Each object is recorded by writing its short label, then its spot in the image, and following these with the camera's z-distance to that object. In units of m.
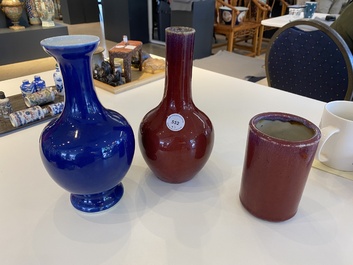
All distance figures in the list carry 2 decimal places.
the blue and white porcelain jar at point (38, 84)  0.80
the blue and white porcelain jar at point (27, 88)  0.79
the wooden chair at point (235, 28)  3.13
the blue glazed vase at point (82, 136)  0.38
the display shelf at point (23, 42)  2.40
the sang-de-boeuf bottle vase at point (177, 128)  0.44
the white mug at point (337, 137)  0.49
